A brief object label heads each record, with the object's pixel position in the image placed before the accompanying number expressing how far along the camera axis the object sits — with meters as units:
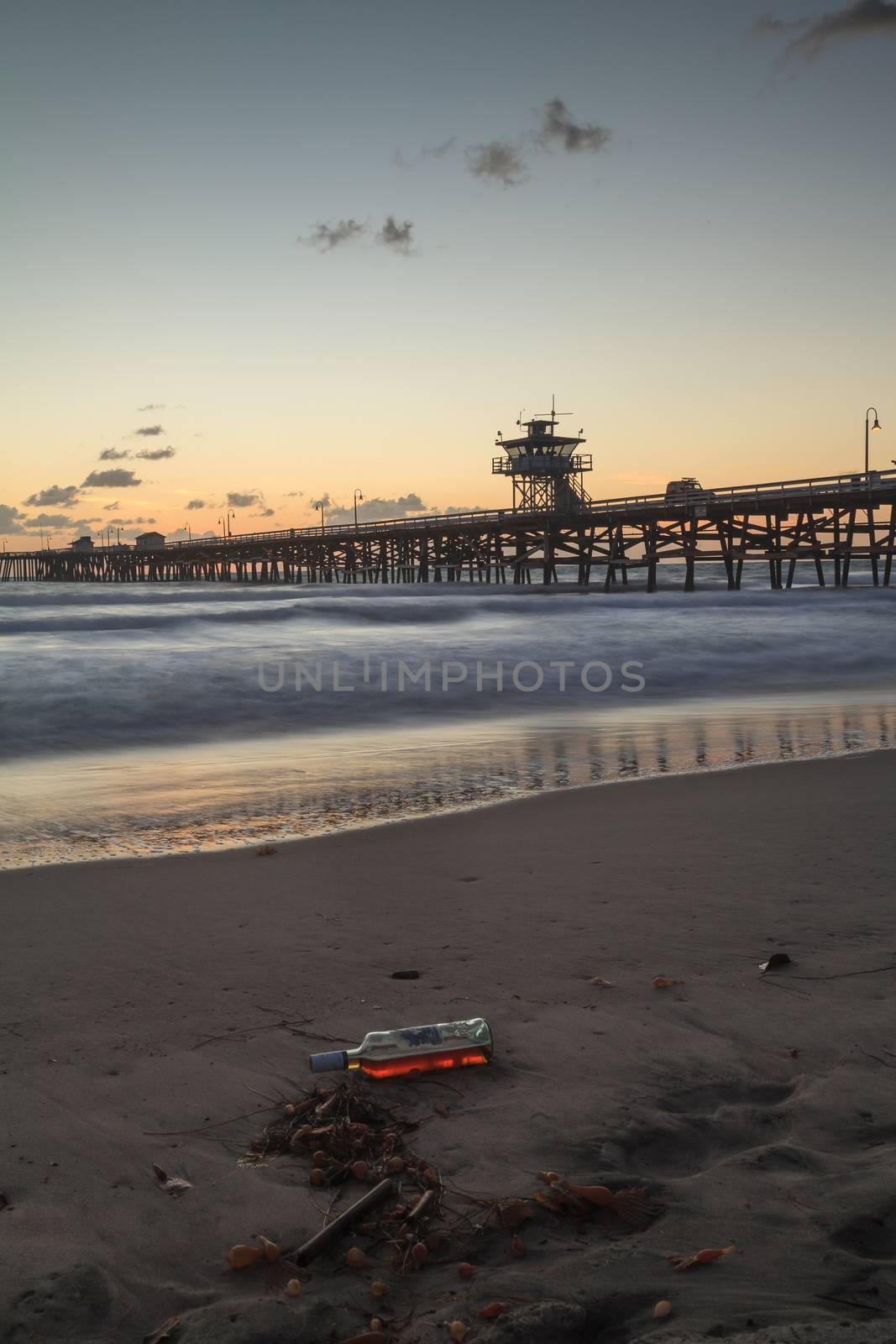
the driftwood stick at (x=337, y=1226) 1.93
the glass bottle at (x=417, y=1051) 2.65
